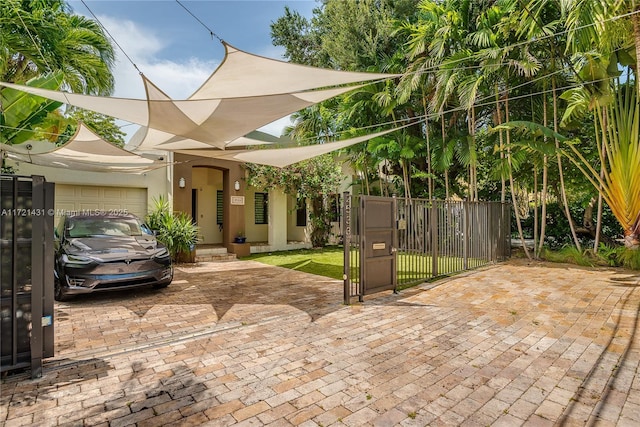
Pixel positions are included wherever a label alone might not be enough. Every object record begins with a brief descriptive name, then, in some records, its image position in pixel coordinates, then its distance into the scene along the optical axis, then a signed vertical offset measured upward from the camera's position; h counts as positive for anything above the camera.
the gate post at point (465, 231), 8.43 -0.33
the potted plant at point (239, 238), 11.94 -0.59
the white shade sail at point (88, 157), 6.29 +1.53
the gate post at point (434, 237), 7.46 -0.41
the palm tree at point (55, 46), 7.34 +4.53
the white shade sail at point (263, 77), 4.37 +2.11
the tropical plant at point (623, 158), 7.82 +1.44
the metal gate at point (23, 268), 2.89 -0.39
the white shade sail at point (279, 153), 6.90 +1.55
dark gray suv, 5.47 -0.57
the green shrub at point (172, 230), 9.47 -0.20
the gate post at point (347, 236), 5.42 -0.26
